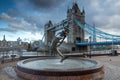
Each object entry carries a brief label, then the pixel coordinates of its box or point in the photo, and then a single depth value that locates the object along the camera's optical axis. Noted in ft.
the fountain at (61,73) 10.86
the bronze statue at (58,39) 17.51
